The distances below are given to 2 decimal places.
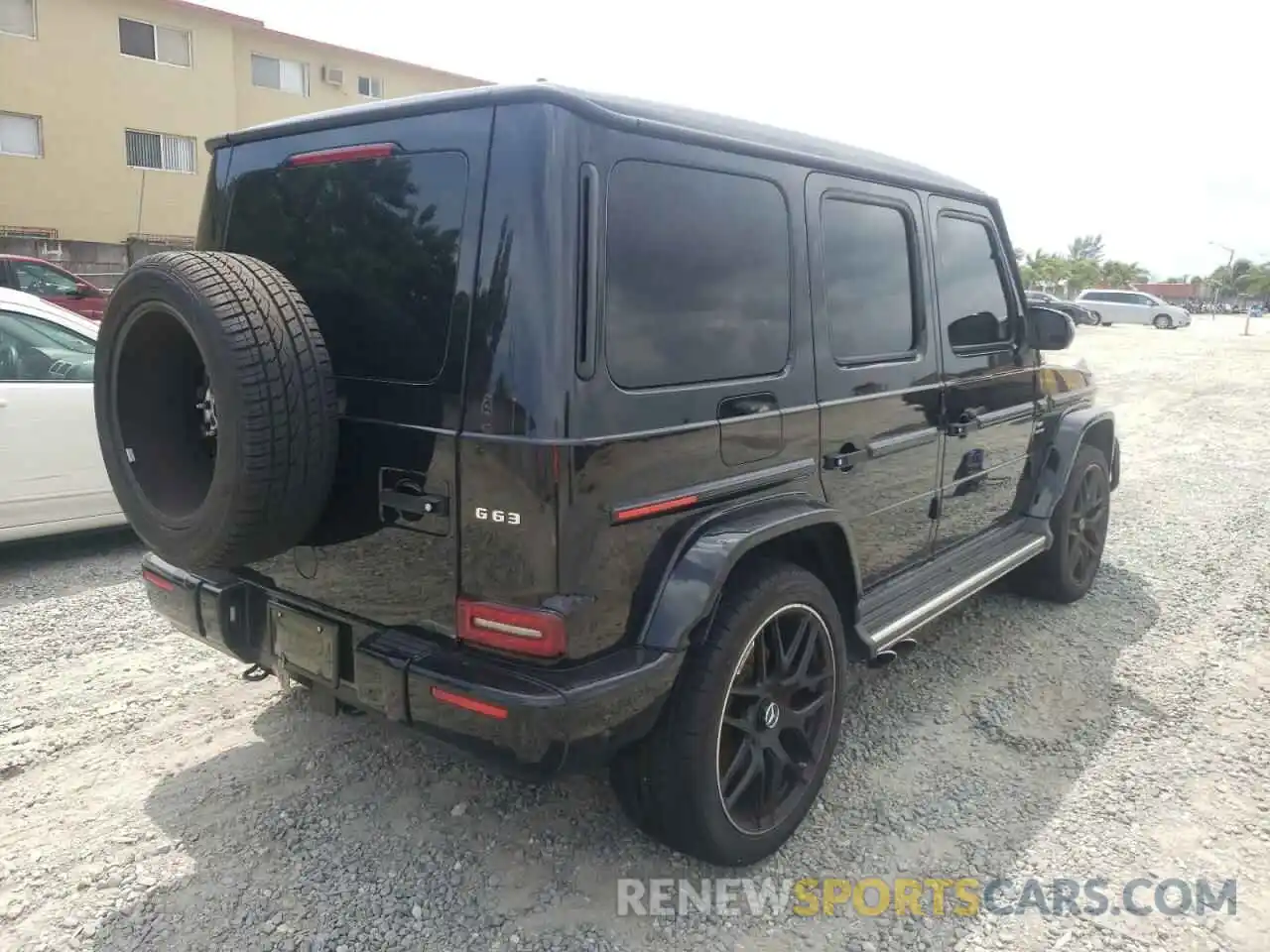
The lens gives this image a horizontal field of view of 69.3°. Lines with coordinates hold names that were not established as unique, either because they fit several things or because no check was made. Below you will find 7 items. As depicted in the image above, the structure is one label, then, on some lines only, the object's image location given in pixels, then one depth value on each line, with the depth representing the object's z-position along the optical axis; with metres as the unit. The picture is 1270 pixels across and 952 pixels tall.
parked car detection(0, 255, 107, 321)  12.55
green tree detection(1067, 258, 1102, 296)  71.44
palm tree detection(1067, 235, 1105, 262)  99.69
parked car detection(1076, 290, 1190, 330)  37.81
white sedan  4.88
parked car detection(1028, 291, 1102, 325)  35.35
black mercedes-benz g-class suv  2.22
